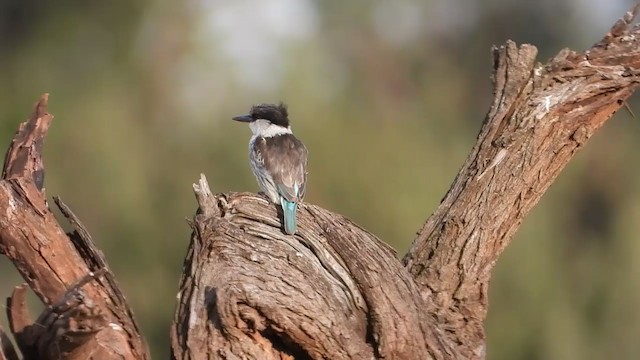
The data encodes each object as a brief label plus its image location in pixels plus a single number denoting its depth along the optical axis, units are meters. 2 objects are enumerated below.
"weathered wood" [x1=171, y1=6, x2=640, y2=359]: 8.56
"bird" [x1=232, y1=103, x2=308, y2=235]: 10.41
